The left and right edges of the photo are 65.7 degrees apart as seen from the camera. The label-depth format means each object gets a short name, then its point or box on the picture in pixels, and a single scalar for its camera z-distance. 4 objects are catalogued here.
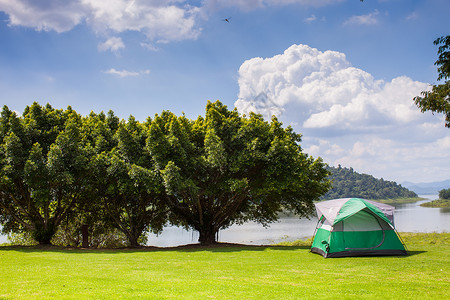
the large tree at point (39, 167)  20.53
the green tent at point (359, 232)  16.06
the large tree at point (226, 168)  21.48
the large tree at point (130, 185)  21.30
